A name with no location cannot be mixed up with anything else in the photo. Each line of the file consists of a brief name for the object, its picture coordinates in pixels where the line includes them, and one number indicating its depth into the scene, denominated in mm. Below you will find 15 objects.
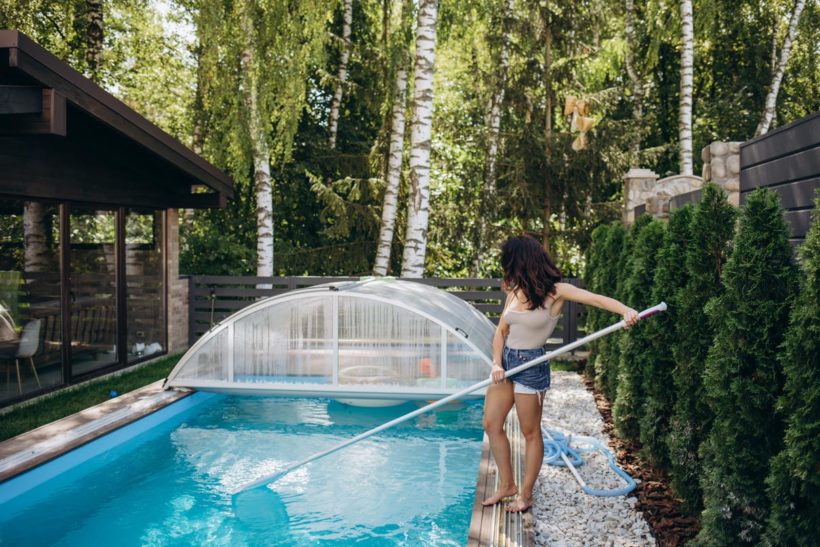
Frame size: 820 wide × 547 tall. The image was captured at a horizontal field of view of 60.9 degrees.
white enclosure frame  6559
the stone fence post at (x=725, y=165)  5410
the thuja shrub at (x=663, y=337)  4293
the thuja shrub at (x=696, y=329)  3713
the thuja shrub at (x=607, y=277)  6808
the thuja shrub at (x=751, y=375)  2930
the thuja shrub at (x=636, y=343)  5047
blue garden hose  4383
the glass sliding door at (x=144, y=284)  8734
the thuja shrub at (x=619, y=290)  6068
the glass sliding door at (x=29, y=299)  6387
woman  3744
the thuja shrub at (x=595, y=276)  7484
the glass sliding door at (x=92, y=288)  7508
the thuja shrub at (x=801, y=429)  2494
